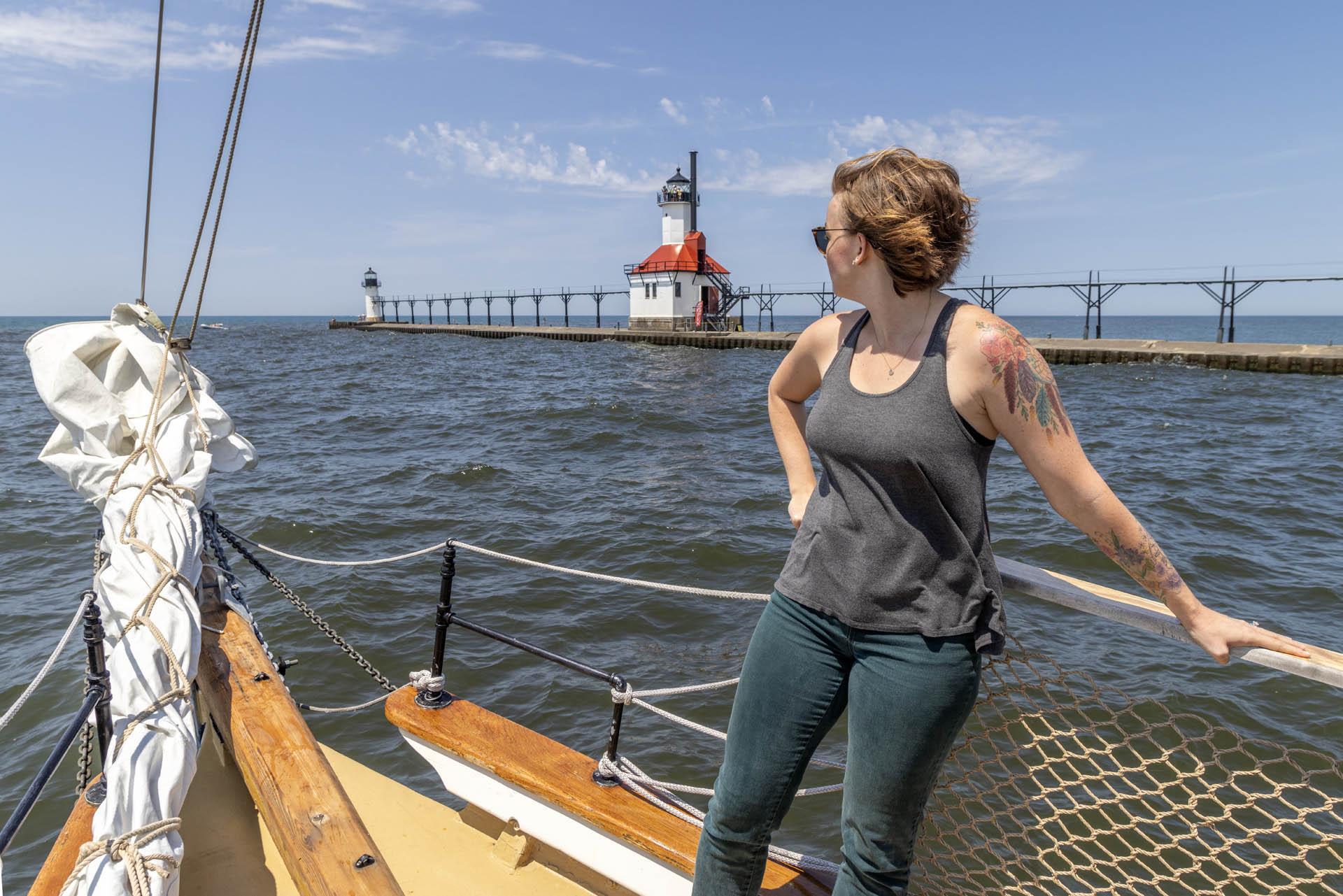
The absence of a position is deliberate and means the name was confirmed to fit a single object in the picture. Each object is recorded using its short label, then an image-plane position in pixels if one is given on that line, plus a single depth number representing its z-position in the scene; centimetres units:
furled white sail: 214
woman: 166
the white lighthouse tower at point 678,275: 4675
